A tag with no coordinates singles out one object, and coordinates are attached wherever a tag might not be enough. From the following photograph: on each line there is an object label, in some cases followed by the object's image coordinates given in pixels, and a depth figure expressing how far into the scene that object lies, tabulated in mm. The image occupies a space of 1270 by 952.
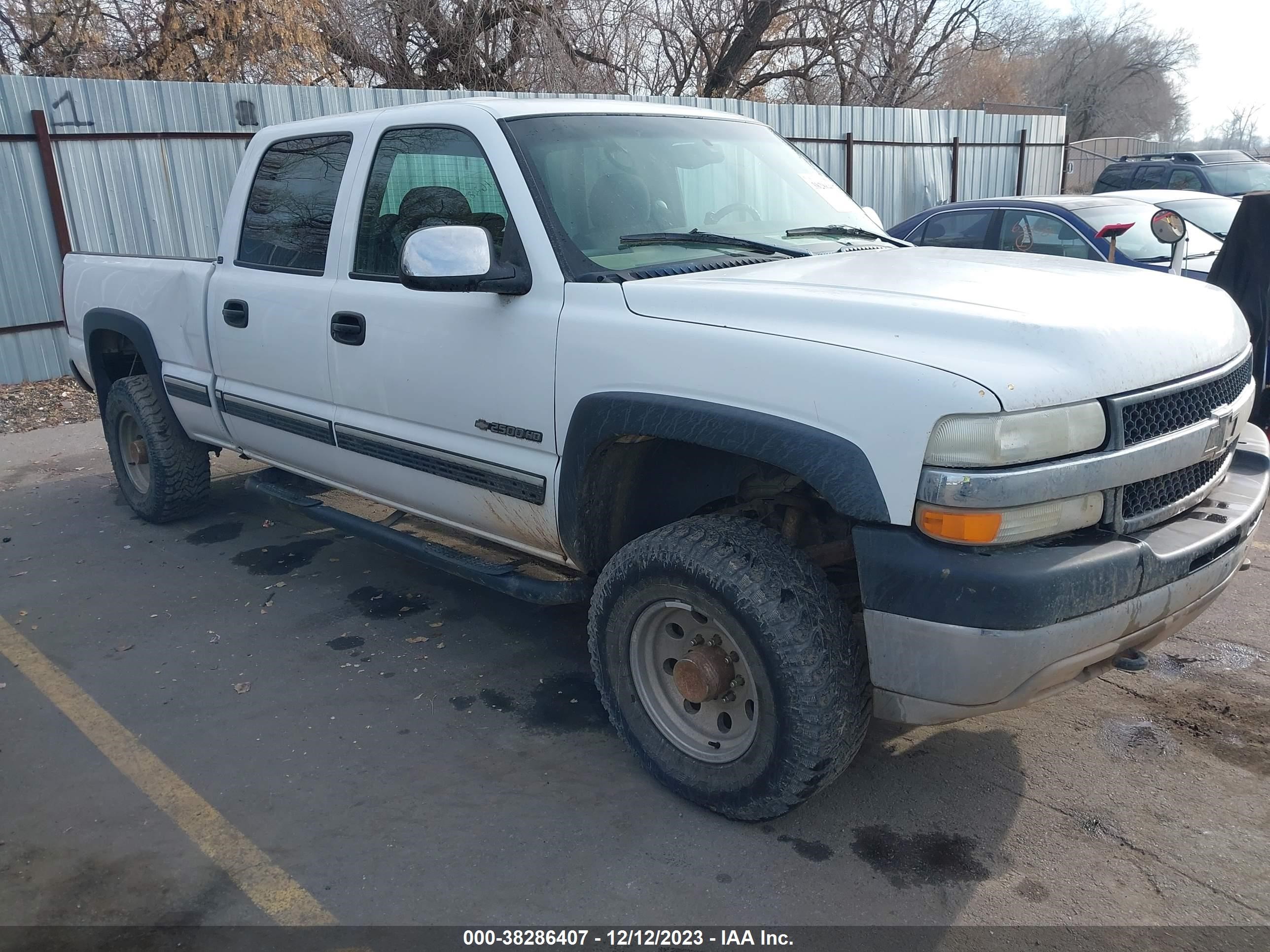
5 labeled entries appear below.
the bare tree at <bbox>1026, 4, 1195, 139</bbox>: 47406
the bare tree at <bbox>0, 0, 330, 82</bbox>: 15516
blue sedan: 7898
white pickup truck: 2438
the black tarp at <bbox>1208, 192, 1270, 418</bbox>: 4895
